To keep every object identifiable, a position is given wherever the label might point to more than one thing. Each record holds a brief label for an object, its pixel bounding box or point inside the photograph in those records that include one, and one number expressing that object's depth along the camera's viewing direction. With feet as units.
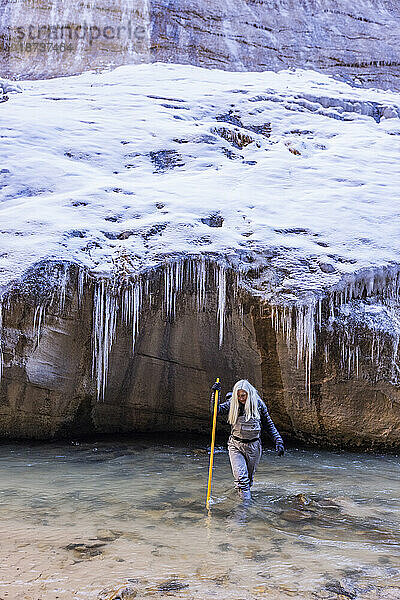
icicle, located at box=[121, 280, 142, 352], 25.43
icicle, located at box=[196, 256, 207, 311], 25.76
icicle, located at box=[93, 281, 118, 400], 25.34
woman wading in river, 19.15
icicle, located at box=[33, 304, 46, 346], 24.89
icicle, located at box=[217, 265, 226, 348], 25.76
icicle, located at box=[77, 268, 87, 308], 25.23
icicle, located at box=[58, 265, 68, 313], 25.02
